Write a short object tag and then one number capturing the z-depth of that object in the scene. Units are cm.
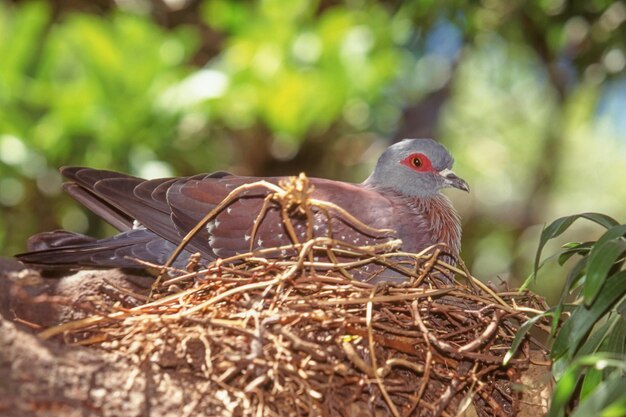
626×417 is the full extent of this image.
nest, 575
